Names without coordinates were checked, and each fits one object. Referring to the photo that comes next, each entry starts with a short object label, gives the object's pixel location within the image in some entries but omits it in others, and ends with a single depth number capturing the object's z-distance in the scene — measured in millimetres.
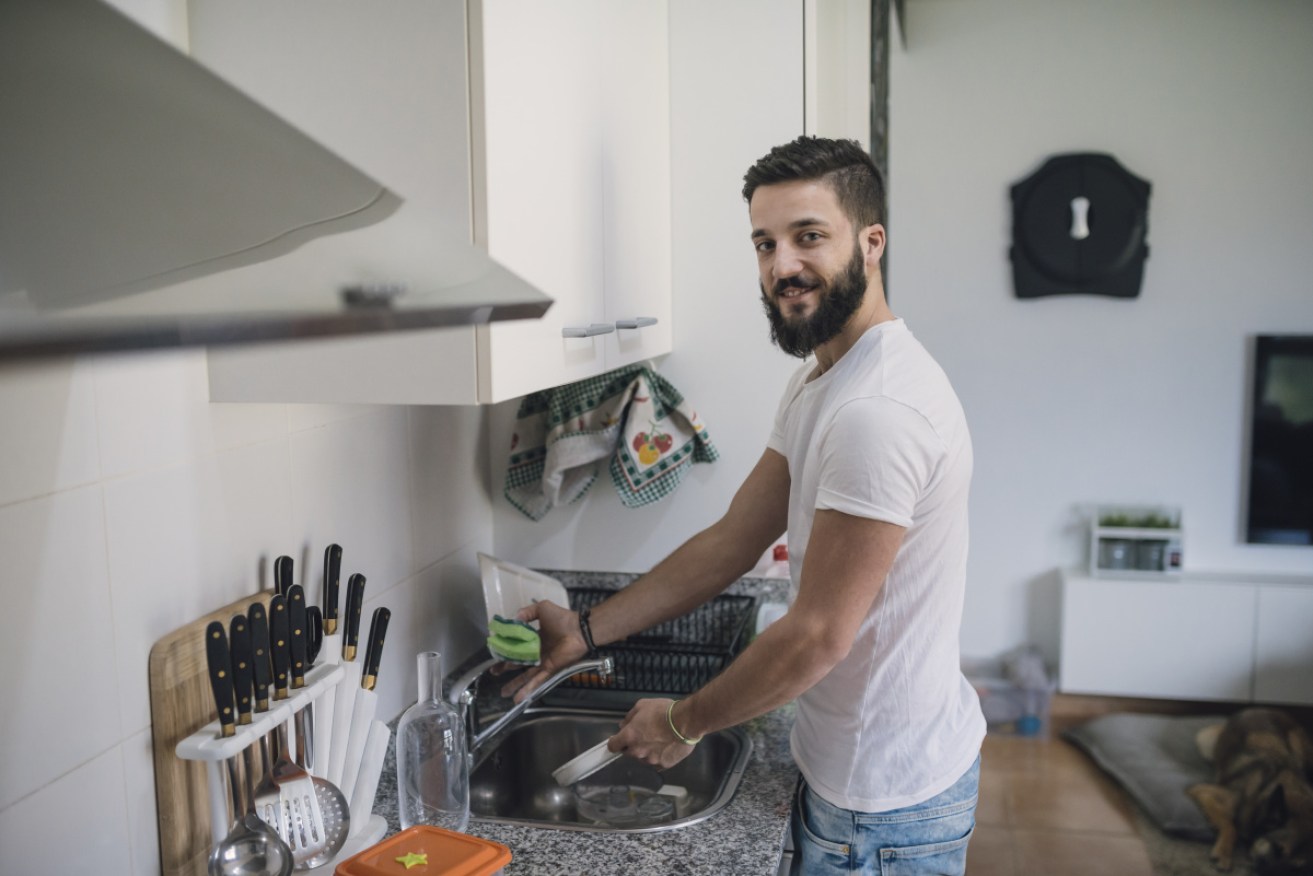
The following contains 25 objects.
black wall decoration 4184
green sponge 1736
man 1327
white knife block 1138
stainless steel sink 1713
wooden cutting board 1175
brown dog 3285
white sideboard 4094
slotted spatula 1238
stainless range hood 496
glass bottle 1382
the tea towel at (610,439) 1973
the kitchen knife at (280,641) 1252
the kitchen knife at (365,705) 1394
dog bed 3498
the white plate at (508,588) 1924
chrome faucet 1622
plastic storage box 4191
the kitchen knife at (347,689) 1372
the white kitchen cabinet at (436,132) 1188
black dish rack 1836
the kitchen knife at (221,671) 1136
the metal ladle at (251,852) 1128
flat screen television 4160
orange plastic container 1162
